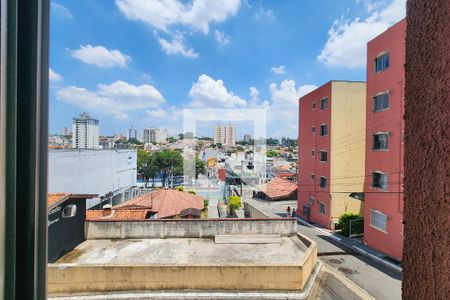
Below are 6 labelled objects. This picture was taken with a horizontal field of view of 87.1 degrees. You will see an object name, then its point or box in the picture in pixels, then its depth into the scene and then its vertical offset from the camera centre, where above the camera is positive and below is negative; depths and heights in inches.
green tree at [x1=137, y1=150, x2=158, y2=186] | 1181.1 -87.1
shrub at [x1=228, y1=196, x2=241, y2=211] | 518.6 -117.6
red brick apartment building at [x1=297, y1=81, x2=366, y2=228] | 470.3 +7.9
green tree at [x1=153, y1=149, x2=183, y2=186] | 1174.6 -60.9
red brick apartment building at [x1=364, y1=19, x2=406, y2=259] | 314.7 +14.6
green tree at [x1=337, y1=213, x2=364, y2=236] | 419.8 -130.4
